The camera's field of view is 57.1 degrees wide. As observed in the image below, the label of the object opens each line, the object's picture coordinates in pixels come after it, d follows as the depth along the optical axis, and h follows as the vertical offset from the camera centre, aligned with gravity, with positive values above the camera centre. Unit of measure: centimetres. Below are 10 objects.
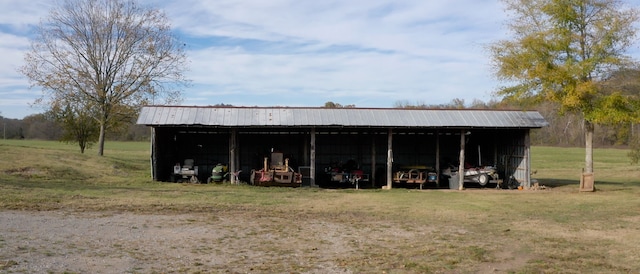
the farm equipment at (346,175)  2434 -121
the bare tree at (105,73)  3538 +436
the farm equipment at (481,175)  2469 -118
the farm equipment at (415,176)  2436 -123
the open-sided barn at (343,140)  2367 +26
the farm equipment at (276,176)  2314 -123
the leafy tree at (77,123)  3737 +139
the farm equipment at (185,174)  2431 -122
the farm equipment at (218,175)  2427 -124
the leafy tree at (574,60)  2219 +341
